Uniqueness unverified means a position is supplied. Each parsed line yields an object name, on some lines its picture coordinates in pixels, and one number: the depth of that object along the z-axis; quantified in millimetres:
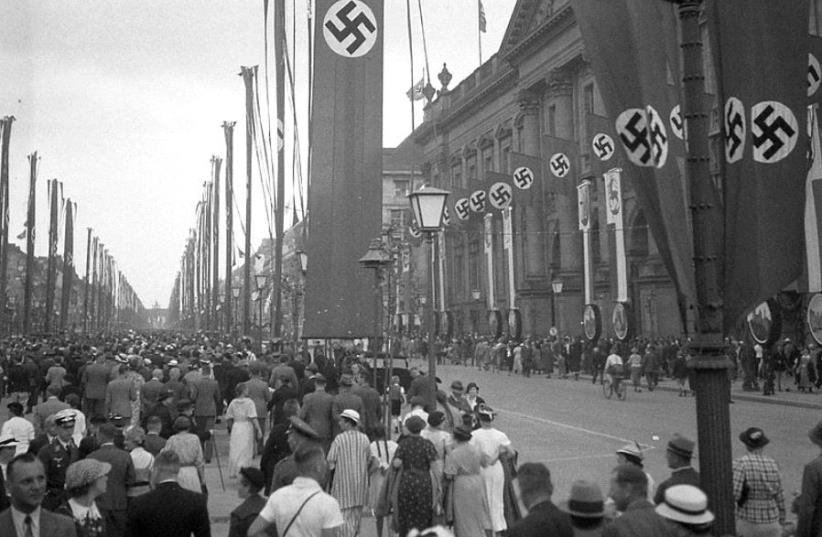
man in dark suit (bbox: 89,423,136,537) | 8000
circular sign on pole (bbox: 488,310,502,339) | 53844
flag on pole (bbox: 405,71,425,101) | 67812
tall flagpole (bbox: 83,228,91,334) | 82312
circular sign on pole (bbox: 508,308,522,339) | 49719
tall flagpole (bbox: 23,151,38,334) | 47062
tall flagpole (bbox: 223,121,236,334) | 47562
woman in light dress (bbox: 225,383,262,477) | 14016
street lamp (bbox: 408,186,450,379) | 12820
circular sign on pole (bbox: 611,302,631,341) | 35750
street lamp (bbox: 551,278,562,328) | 46250
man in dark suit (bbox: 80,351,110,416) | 18000
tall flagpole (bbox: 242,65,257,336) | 36872
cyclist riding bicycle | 29547
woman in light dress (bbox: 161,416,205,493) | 8617
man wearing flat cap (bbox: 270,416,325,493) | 7175
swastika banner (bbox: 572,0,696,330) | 6113
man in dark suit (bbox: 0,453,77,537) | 5027
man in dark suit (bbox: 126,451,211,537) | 6023
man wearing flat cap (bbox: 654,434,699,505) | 6516
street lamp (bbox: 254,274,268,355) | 36469
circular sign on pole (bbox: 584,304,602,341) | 39438
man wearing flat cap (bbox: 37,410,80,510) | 8585
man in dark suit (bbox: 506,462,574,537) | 5129
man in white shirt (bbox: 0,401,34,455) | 10188
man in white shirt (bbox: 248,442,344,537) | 5633
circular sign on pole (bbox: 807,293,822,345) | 24281
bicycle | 29594
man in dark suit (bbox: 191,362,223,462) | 16156
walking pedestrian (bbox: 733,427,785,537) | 6902
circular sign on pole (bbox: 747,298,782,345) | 26875
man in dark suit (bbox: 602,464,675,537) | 5090
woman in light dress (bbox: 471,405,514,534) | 9109
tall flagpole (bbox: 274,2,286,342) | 22734
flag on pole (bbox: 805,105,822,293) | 22438
